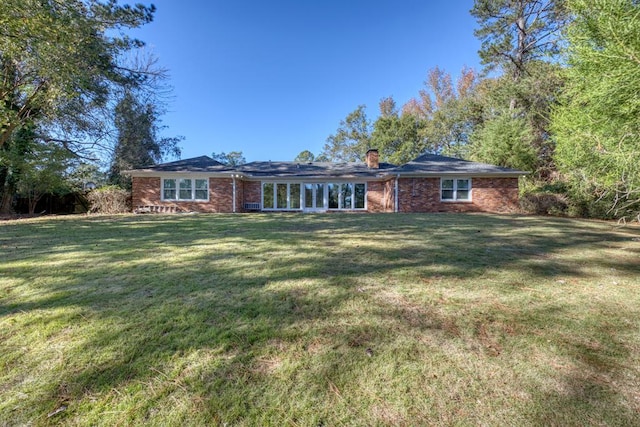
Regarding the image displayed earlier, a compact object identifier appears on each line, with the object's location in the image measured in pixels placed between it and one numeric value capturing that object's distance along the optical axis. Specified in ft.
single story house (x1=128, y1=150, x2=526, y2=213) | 51.26
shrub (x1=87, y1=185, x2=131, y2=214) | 49.65
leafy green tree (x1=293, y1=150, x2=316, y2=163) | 145.28
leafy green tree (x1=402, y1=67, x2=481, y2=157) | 84.14
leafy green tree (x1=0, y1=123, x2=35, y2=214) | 39.91
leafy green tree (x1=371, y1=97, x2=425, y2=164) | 99.25
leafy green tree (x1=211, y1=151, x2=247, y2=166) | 139.68
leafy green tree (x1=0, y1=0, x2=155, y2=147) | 25.61
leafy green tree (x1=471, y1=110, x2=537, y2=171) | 59.26
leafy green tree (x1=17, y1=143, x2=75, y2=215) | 41.81
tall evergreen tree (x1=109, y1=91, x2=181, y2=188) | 58.85
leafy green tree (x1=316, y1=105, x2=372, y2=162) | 113.09
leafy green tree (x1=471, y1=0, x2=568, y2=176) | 62.28
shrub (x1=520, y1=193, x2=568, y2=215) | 45.47
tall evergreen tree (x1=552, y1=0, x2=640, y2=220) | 14.62
